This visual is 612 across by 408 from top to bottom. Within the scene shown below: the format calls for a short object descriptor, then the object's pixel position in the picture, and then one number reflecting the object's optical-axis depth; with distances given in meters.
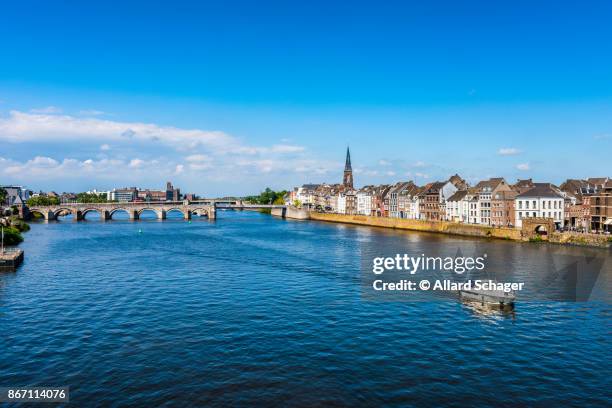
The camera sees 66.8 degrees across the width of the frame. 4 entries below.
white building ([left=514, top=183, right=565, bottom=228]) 117.31
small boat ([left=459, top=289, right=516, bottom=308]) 47.28
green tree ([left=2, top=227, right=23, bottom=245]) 101.56
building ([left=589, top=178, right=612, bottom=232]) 106.01
